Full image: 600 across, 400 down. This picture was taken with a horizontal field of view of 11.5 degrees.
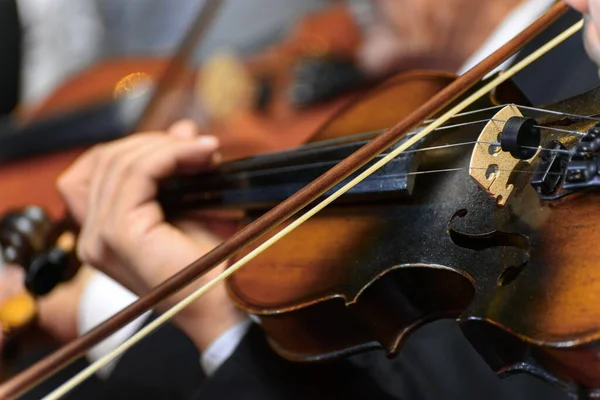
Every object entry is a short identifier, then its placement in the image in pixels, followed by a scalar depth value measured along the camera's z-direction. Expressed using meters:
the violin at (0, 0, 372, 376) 2.56
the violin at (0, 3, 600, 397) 1.52
